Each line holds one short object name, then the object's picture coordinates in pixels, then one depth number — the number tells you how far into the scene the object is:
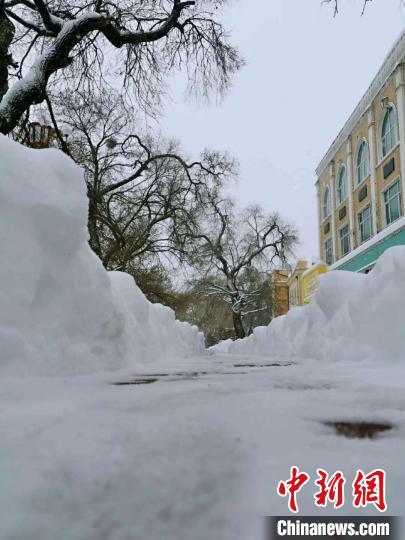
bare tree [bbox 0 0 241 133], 6.55
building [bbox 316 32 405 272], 15.08
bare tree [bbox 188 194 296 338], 22.08
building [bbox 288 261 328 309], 22.62
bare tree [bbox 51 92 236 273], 13.00
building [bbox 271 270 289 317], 26.70
